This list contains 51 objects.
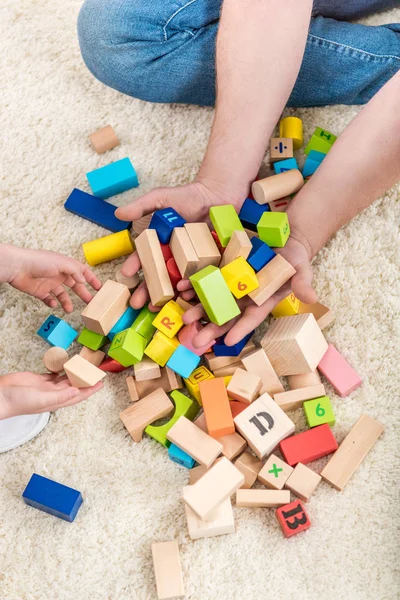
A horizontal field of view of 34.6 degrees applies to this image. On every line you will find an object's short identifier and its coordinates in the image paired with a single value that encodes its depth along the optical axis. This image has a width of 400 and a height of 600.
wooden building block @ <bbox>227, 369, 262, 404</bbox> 0.96
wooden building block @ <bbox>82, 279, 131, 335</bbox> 1.01
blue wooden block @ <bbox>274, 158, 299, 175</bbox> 1.18
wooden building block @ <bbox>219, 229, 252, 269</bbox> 0.97
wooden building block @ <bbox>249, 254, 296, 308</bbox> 0.98
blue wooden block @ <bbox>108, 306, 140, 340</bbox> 1.04
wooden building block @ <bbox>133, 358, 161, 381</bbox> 1.01
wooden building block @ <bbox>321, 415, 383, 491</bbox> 0.93
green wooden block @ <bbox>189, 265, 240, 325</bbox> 0.94
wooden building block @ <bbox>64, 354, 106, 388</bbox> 0.93
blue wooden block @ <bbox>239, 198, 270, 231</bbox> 1.09
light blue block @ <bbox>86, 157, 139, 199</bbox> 1.18
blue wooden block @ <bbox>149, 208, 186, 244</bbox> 1.01
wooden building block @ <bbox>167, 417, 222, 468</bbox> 0.92
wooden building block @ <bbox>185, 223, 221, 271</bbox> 0.99
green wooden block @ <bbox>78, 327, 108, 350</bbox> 1.04
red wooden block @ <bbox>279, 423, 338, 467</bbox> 0.95
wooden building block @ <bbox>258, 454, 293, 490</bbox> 0.92
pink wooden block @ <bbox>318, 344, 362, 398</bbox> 1.01
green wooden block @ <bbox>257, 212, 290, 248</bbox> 0.98
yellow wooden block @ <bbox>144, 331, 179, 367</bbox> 1.00
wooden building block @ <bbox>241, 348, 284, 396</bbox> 1.00
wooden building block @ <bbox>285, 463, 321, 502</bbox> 0.92
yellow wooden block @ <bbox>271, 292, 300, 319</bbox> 1.04
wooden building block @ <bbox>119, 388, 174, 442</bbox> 0.98
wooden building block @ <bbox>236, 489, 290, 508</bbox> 0.91
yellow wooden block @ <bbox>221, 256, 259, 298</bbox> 0.96
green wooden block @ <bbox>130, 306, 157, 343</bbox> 1.02
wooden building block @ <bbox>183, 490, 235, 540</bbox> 0.87
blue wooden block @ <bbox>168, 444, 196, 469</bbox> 0.94
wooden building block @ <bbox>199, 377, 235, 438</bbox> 0.94
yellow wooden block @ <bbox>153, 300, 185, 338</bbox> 1.00
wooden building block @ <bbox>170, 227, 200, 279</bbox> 0.98
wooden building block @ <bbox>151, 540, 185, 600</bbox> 0.86
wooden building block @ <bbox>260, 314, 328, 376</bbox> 0.97
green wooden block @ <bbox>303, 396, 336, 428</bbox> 0.97
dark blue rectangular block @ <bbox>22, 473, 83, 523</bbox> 0.91
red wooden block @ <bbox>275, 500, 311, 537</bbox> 0.89
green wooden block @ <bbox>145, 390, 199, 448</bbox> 0.97
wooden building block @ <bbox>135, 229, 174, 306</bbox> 1.00
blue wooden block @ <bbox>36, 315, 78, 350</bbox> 1.05
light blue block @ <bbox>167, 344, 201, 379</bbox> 0.98
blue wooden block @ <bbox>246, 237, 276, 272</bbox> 0.99
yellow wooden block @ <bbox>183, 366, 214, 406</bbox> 1.00
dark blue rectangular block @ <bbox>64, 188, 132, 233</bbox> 1.16
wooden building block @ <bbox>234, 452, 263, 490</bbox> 0.94
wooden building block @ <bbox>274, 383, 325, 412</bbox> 0.98
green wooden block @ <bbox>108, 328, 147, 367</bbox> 0.97
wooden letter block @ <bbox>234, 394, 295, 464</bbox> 0.93
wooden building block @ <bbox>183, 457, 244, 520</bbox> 0.83
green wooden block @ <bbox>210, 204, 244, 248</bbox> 1.01
